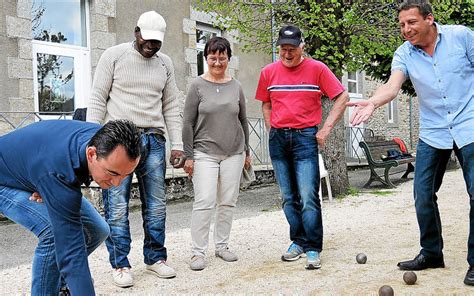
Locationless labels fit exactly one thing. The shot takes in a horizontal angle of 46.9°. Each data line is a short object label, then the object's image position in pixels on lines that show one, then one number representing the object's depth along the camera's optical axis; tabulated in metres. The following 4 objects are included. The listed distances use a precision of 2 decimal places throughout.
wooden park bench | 9.76
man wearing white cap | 4.02
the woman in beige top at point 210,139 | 4.56
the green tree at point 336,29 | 7.68
